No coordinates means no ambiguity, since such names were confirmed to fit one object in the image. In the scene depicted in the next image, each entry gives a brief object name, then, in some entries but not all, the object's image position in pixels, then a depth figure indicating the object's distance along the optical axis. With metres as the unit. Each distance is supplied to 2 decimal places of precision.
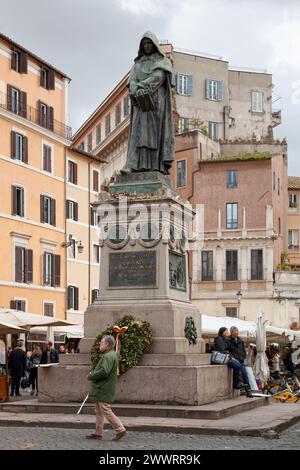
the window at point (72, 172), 49.68
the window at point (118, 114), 65.19
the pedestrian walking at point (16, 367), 24.23
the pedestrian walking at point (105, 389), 11.31
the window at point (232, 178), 61.31
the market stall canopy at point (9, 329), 21.83
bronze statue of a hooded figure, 16.47
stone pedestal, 14.18
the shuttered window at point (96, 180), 52.78
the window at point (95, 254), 52.06
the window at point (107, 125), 68.72
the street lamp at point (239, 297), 54.16
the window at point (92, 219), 51.90
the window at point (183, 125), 63.09
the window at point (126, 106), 63.06
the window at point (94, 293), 51.41
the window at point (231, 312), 59.34
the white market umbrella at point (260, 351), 25.53
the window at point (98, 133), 71.26
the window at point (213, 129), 66.81
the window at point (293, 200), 73.56
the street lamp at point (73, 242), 45.45
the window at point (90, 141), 73.69
